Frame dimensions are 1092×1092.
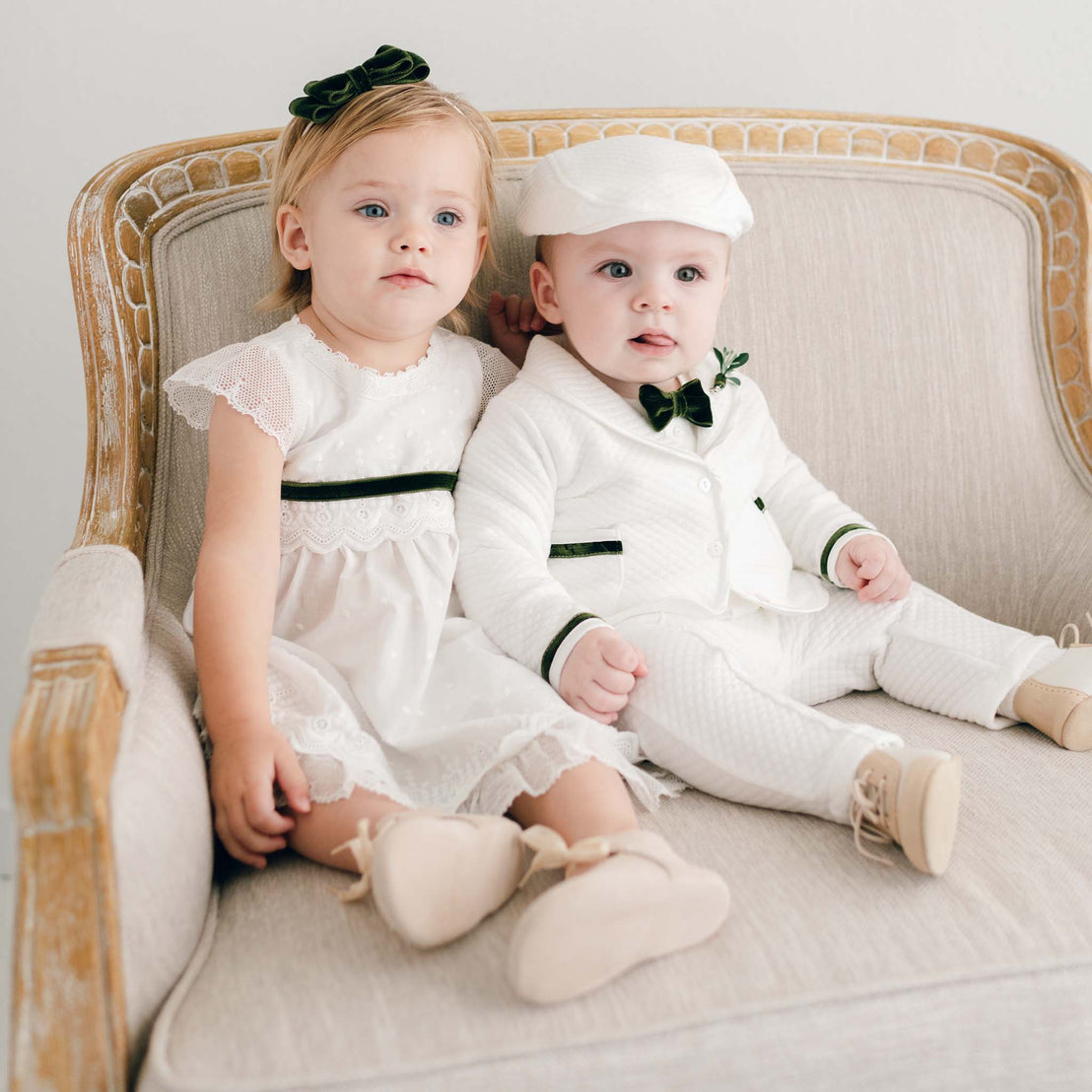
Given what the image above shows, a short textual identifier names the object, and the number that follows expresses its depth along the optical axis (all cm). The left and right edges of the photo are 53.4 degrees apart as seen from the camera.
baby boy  113
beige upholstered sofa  75
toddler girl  96
